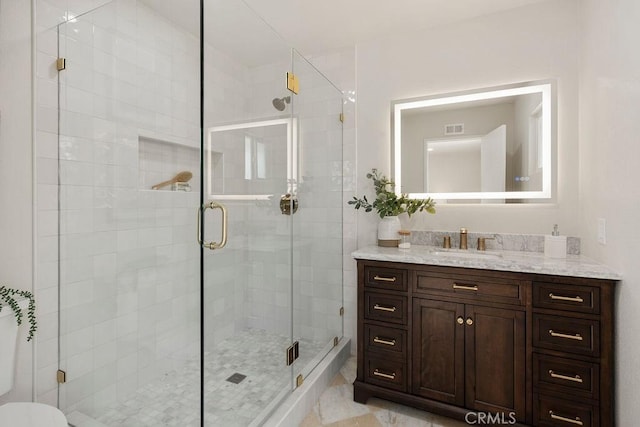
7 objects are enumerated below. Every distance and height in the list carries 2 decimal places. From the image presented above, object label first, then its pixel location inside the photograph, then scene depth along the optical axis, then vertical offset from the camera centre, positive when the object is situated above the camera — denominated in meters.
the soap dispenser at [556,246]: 1.82 -0.18
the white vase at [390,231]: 2.25 -0.12
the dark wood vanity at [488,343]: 1.48 -0.67
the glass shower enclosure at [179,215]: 1.49 -0.01
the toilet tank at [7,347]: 1.30 -0.56
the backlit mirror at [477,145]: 2.04 +0.48
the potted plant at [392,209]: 2.26 +0.03
